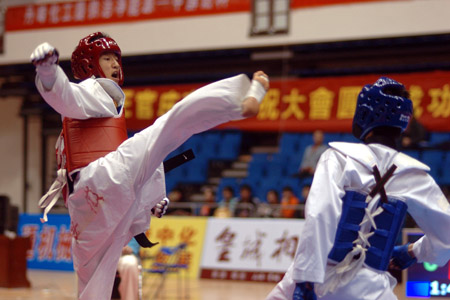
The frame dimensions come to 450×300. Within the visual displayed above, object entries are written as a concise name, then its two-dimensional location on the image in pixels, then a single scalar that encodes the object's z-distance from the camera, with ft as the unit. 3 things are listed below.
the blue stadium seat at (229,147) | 53.52
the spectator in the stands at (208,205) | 42.52
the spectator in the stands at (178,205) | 43.27
